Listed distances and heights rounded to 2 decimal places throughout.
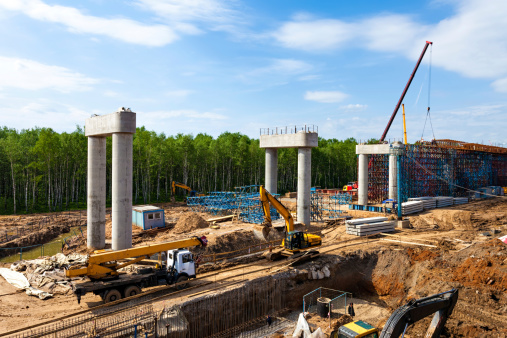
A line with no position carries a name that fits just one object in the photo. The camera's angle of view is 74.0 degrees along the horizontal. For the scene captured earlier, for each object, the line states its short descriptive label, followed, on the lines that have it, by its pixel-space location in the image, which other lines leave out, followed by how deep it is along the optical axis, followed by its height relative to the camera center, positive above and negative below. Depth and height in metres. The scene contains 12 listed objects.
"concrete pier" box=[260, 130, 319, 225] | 32.81 +0.98
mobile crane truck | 16.19 -5.35
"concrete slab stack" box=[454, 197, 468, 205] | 50.49 -4.45
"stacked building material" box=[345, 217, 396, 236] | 30.89 -5.20
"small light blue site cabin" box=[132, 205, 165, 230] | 33.12 -4.67
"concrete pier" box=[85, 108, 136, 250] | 22.91 +0.28
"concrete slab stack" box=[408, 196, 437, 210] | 45.59 -4.18
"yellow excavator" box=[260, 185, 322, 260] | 23.97 -5.45
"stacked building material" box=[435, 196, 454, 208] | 47.71 -4.38
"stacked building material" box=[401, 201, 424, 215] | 41.66 -4.60
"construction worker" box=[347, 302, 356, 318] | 19.75 -8.28
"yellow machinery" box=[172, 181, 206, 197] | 49.66 -2.94
